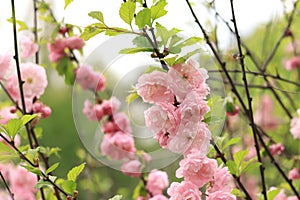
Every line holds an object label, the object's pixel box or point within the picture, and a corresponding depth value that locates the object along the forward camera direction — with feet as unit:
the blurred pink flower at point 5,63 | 3.54
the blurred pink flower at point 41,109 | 4.04
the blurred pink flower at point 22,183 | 5.16
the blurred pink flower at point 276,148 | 4.22
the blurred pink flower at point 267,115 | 12.14
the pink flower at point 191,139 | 2.99
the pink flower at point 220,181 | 3.13
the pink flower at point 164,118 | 2.98
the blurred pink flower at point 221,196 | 3.03
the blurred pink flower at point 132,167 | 4.07
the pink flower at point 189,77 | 3.02
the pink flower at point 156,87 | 3.01
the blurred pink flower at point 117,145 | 4.16
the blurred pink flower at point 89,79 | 4.35
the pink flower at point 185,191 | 3.03
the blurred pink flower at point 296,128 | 4.39
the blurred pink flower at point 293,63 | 6.45
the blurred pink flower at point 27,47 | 4.31
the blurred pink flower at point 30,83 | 4.01
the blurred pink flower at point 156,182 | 4.22
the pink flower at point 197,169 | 3.03
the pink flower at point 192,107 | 2.96
